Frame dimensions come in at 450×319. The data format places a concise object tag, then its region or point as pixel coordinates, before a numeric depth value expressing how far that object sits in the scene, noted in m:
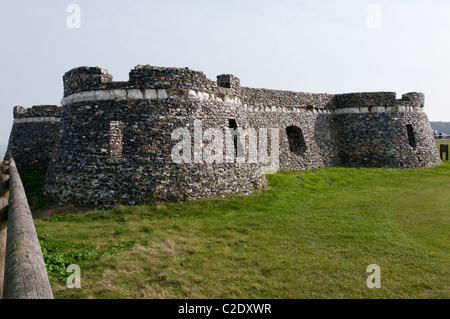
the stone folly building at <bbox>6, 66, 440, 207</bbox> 11.68
